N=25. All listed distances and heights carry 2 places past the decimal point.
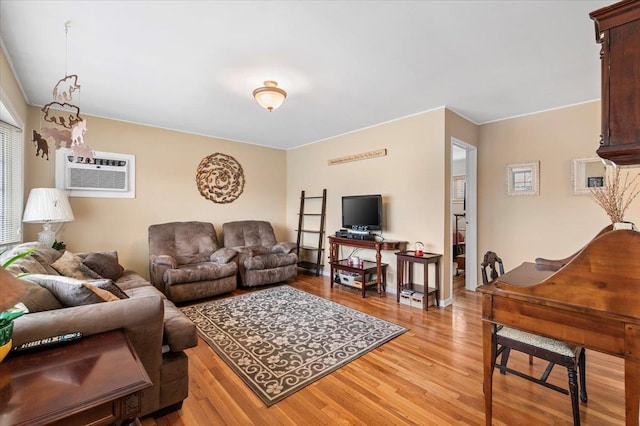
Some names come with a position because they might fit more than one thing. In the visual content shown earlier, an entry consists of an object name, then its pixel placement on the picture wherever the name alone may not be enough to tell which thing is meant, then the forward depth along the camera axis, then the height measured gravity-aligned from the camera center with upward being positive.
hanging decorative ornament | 2.01 +0.56
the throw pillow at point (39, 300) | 1.40 -0.45
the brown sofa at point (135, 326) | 1.30 -0.55
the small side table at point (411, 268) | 3.46 -0.75
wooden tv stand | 3.88 -0.47
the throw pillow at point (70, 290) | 1.51 -0.42
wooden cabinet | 1.08 +0.53
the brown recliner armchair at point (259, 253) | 4.32 -0.66
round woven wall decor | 4.94 +0.63
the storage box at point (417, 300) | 3.52 -1.10
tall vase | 1.57 -0.07
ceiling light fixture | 2.79 +1.18
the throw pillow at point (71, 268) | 2.29 -0.46
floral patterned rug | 2.12 -1.20
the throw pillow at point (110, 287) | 1.74 -0.47
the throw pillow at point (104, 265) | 2.94 -0.56
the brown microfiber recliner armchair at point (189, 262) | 3.61 -0.70
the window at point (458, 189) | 6.40 +0.55
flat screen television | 4.17 +0.00
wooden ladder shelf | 5.24 -0.34
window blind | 2.87 +0.33
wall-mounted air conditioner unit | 3.76 +0.53
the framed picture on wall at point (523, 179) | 3.70 +0.47
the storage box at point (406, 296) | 3.63 -1.09
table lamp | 3.06 +0.03
